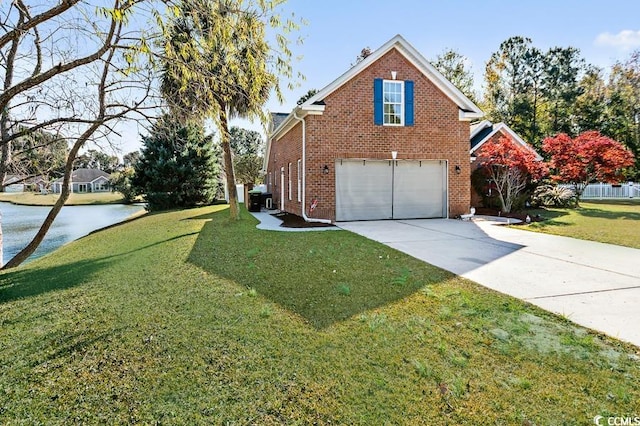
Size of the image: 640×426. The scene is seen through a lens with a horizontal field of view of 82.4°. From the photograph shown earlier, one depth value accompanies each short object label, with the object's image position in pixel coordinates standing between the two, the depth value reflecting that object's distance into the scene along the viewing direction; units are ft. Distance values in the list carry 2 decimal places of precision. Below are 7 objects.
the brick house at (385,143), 41.57
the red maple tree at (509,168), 47.24
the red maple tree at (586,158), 54.08
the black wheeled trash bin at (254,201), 63.16
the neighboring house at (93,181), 186.81
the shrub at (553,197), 61.06
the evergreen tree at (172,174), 79.56
